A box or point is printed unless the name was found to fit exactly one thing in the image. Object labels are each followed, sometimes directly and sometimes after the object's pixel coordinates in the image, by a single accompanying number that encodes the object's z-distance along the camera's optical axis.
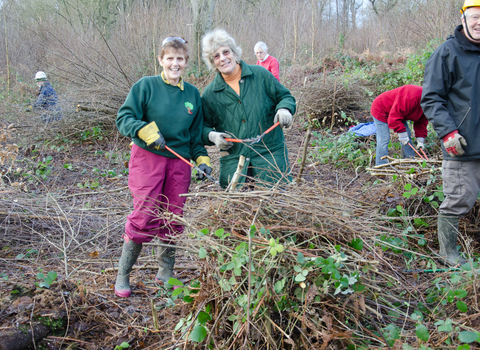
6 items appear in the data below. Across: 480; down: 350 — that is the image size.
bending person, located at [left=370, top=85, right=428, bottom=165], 4.24
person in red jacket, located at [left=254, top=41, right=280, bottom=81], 6.79
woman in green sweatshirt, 2.52
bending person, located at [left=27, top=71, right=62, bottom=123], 7.69
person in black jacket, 2.56
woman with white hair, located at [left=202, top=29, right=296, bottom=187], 2.70
